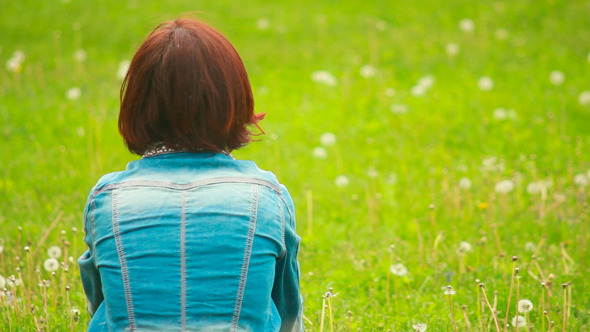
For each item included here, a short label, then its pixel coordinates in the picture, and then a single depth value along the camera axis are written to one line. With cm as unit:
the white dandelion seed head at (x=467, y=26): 1609
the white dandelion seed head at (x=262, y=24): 1700
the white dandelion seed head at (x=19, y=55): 1384
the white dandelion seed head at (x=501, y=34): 1577
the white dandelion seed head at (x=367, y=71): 1376
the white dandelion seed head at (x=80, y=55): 1431
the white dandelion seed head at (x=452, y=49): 1484
